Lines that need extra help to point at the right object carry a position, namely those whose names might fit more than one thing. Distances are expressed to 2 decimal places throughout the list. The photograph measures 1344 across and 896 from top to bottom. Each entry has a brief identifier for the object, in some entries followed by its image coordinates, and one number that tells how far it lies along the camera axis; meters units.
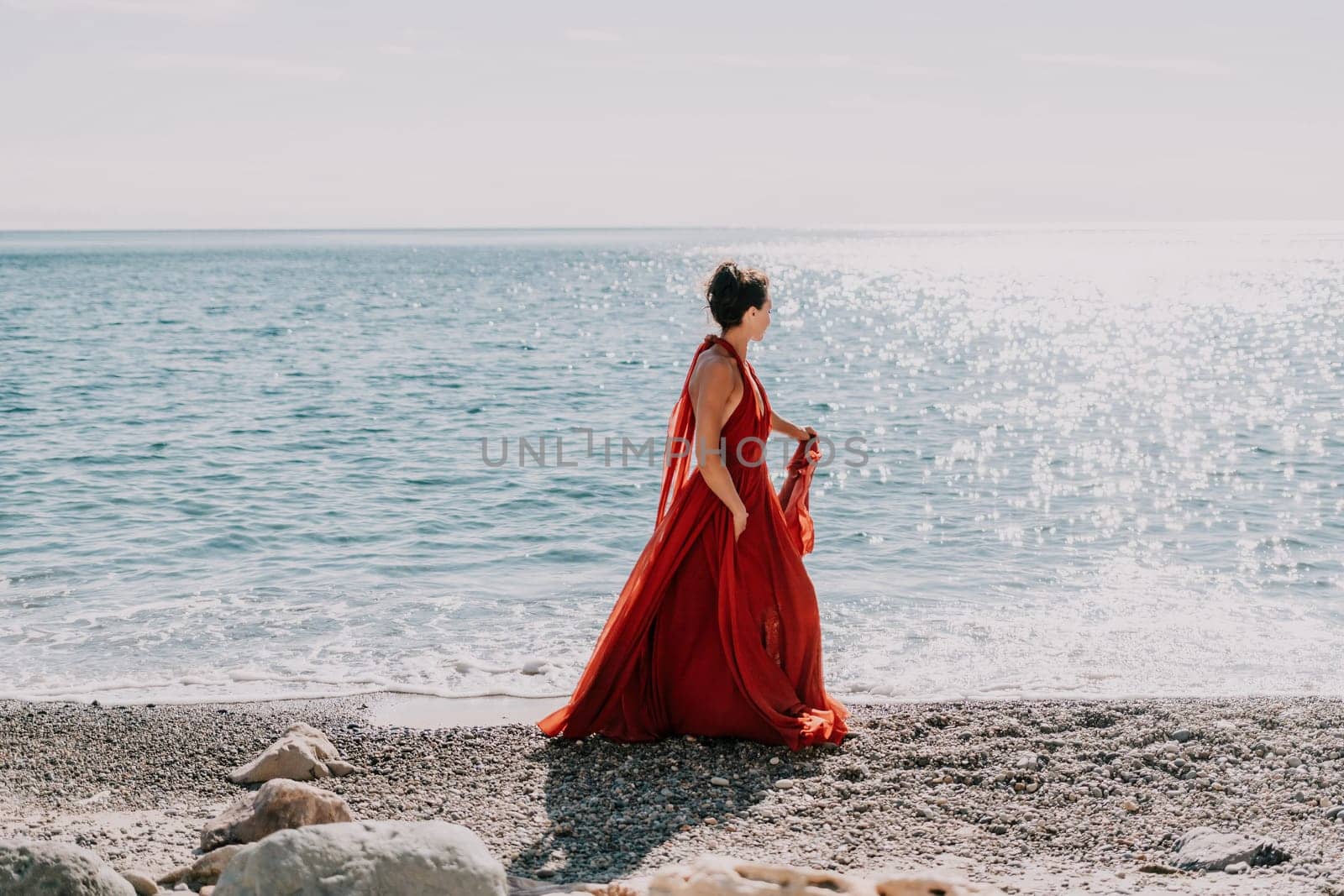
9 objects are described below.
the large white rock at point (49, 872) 3.48
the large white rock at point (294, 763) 5.26
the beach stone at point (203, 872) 4.14
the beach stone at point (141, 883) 3.93
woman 5.39
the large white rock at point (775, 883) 3.46
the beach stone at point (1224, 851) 4.11
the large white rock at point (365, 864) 3.33
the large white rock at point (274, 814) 4.43
